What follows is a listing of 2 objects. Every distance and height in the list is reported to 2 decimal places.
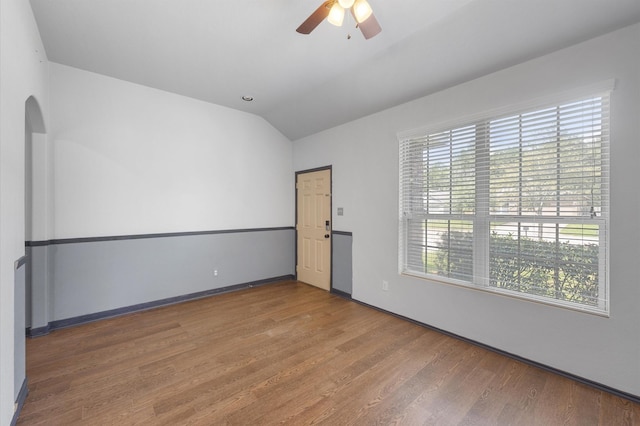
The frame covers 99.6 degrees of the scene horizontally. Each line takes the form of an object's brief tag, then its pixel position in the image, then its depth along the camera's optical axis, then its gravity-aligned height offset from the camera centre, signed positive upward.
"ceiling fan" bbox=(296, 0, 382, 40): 1.72 +1.31
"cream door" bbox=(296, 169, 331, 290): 4.50 -0.29
